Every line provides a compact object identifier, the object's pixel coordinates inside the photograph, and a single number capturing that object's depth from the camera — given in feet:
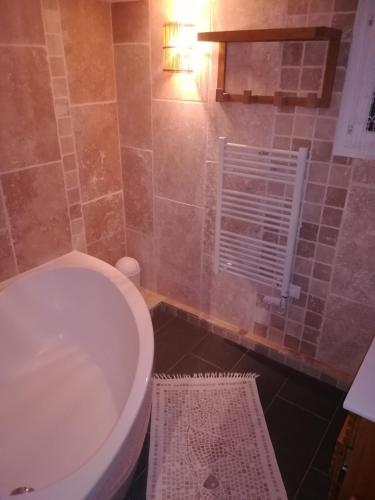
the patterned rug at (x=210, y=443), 5.10
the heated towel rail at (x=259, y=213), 5.91
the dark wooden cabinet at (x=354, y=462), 3.69
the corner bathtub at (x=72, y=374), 4.37
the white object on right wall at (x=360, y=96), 4.74
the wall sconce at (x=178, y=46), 6.12
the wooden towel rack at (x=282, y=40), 4.71
